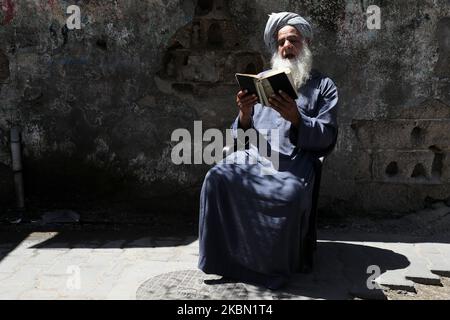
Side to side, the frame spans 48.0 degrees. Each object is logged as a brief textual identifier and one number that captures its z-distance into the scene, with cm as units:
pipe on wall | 483
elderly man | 323
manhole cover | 315
